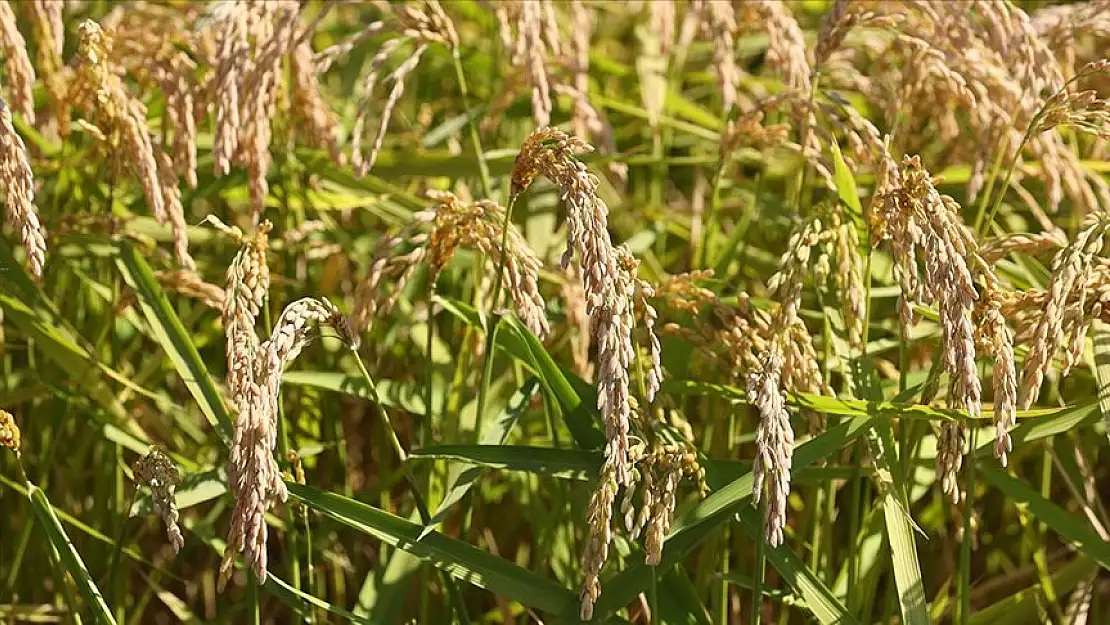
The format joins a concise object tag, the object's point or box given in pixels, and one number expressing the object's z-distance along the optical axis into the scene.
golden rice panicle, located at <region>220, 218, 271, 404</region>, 1.32
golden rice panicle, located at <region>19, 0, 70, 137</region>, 1.93
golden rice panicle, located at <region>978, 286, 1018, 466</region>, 1.27
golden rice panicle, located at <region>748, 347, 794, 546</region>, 1.17
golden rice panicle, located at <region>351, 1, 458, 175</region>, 1.84
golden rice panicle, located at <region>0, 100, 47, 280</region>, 1.37
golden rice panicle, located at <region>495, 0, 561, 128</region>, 1.90
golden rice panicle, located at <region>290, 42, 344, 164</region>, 2.05
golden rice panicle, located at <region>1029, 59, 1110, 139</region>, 1.41
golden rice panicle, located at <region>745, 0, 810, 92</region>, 1.97
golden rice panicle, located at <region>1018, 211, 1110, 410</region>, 1.28
